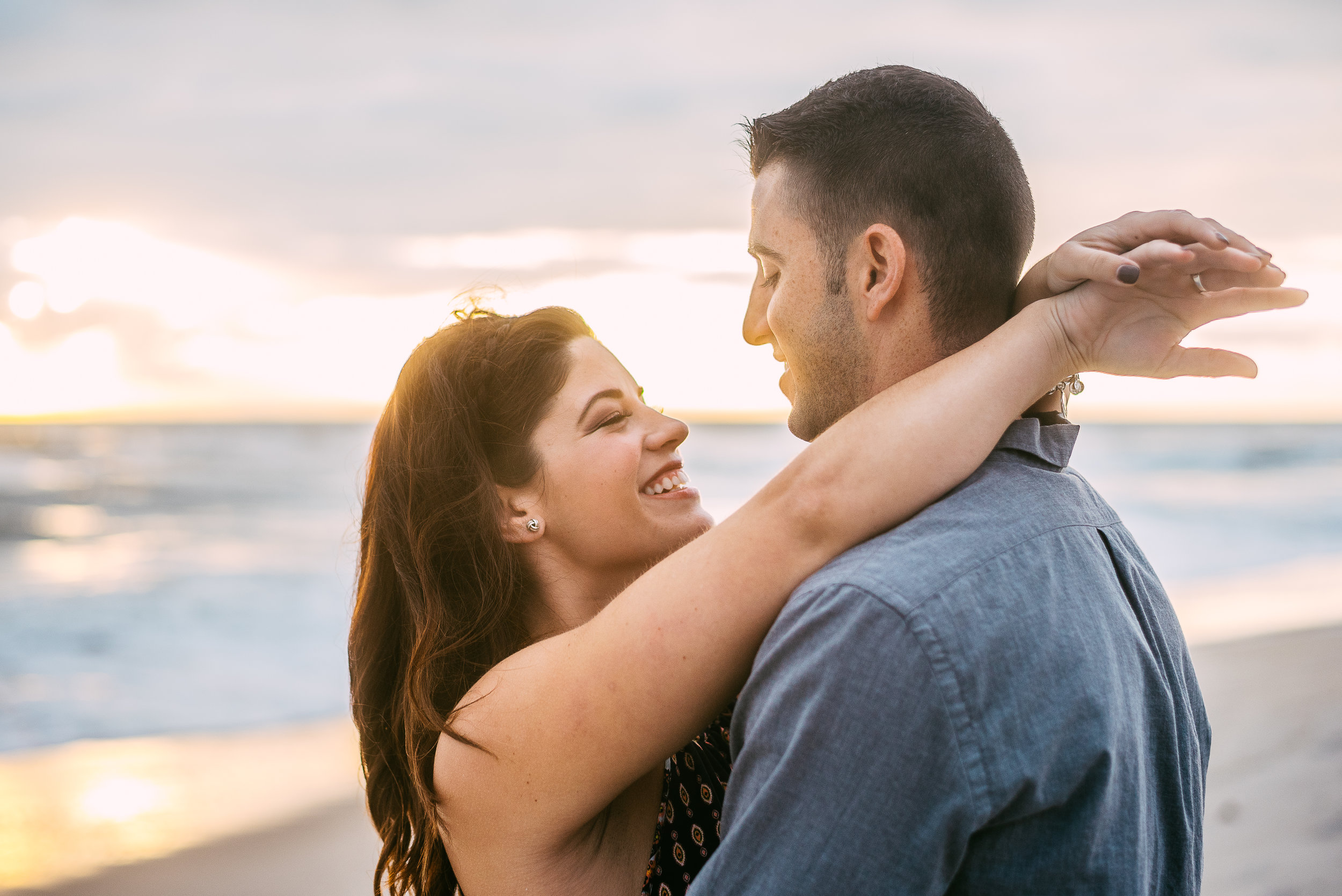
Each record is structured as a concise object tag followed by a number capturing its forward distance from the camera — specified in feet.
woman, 4.11
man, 3.81
